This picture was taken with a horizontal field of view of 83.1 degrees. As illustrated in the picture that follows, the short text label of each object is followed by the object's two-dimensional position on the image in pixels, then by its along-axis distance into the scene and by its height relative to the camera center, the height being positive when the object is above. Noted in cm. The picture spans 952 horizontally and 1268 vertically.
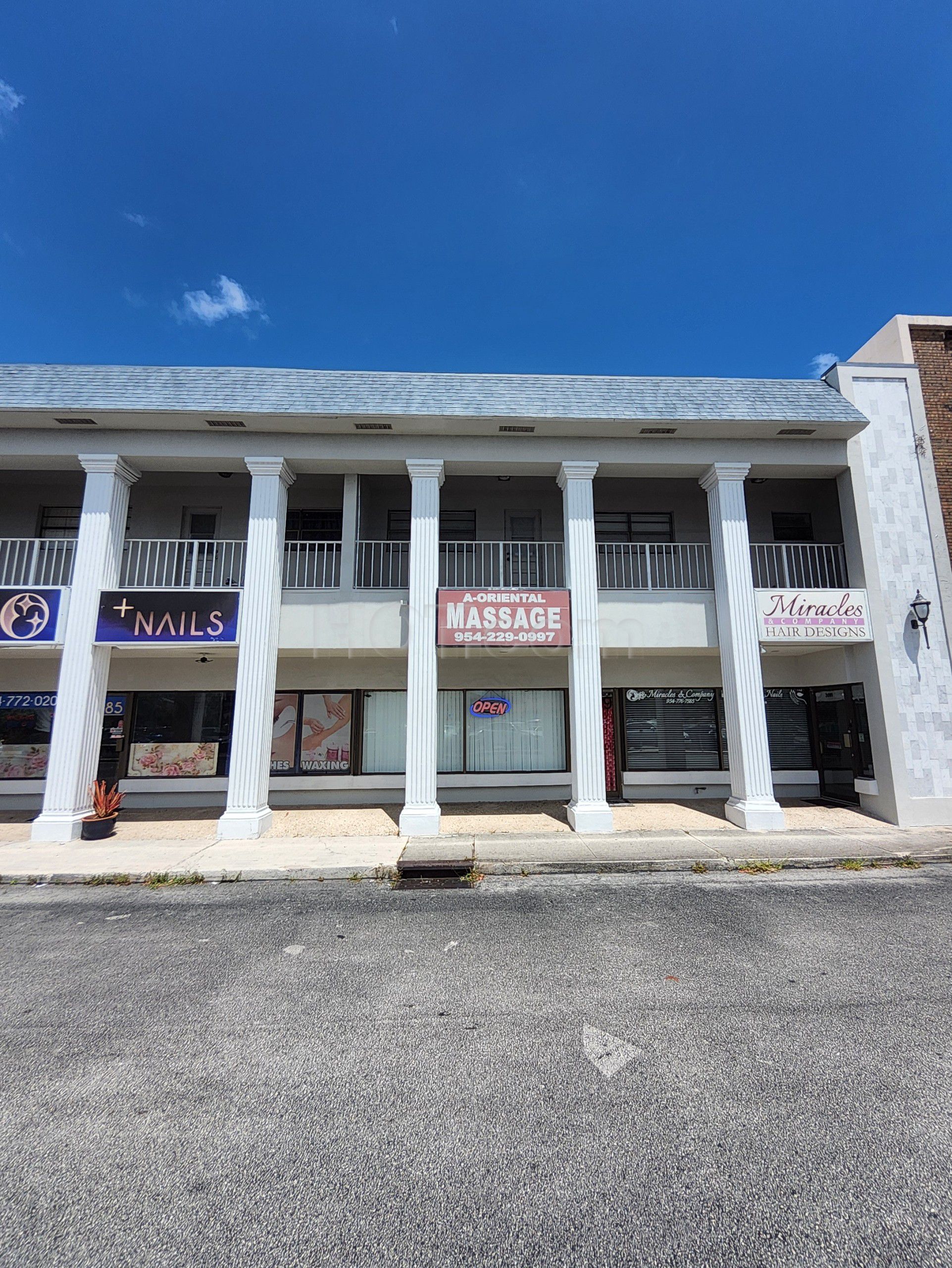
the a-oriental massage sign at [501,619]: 1054 +219
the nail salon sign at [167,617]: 1045 +224
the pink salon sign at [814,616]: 1083 +231
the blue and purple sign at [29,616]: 1039 +225
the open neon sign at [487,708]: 1330 +60
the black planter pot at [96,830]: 981 -175
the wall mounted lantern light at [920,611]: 1073 +237
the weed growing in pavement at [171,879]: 766 -206
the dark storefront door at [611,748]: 1314 -40
